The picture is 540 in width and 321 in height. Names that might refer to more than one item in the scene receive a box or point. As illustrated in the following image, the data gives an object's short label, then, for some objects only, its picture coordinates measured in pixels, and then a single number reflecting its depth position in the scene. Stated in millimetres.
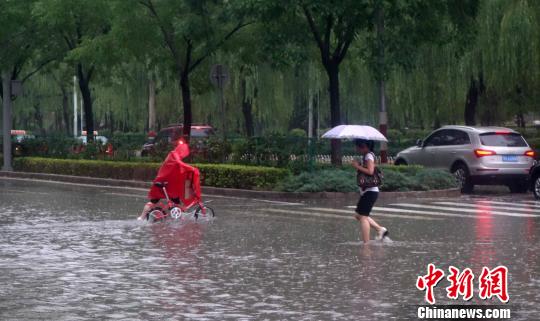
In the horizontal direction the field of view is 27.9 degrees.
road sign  32500
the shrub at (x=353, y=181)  26266
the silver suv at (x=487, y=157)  27625
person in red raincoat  19891
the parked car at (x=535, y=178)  25311
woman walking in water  15766
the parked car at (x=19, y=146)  45062
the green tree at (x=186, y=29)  34031
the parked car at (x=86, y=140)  39547
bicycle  19812
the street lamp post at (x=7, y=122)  42656
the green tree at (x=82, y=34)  36375
